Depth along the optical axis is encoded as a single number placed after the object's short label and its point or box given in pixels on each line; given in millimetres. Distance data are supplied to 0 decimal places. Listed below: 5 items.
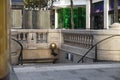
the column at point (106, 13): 25946
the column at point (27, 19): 14421
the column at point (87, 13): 32111
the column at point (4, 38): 3721
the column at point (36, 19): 14439
